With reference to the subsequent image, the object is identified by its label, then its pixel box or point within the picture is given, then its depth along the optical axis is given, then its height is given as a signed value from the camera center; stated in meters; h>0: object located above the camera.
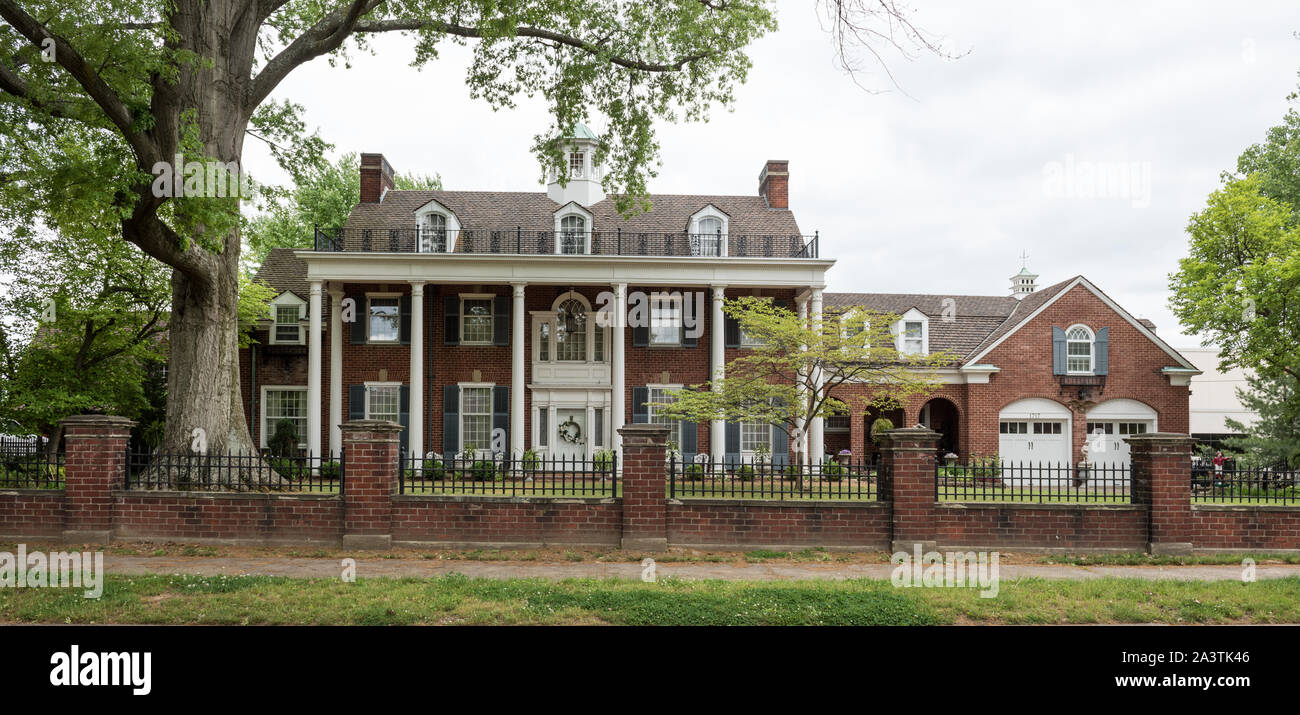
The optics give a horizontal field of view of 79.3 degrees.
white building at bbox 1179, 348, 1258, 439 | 38.31 -0.06
